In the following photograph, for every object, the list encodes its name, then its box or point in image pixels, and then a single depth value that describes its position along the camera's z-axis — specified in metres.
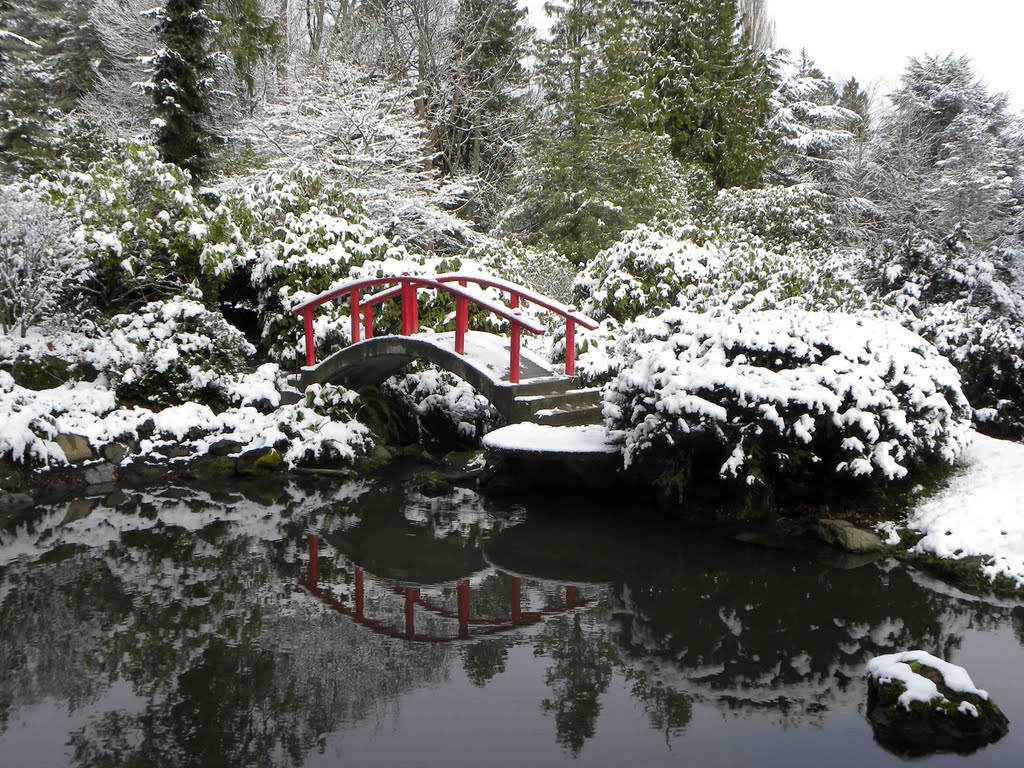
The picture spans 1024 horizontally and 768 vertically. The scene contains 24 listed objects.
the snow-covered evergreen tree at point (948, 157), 20.22
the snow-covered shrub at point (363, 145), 18.23
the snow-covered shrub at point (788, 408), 7.75
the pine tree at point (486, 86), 22.98
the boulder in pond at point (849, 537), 7.80
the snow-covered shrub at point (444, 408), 12.18
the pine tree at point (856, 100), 34.81
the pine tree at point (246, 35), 20.33
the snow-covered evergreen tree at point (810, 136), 23.25
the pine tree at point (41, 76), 10.66
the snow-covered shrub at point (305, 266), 13.55
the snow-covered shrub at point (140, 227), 13.26
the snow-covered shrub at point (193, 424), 10.95
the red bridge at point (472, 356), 10.02
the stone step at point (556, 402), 9.95
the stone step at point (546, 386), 10.10
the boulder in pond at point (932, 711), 4.76
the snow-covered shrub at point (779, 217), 18.05
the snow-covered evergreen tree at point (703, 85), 22.58
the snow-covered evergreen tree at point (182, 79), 17.11
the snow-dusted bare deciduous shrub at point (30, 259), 11.72
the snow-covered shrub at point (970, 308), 10.43
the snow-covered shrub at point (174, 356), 11.84
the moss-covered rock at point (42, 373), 11.62
